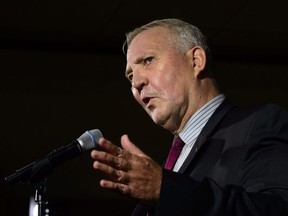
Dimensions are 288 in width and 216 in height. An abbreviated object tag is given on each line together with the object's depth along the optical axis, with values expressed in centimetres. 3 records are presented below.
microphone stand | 202
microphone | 203
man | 188
